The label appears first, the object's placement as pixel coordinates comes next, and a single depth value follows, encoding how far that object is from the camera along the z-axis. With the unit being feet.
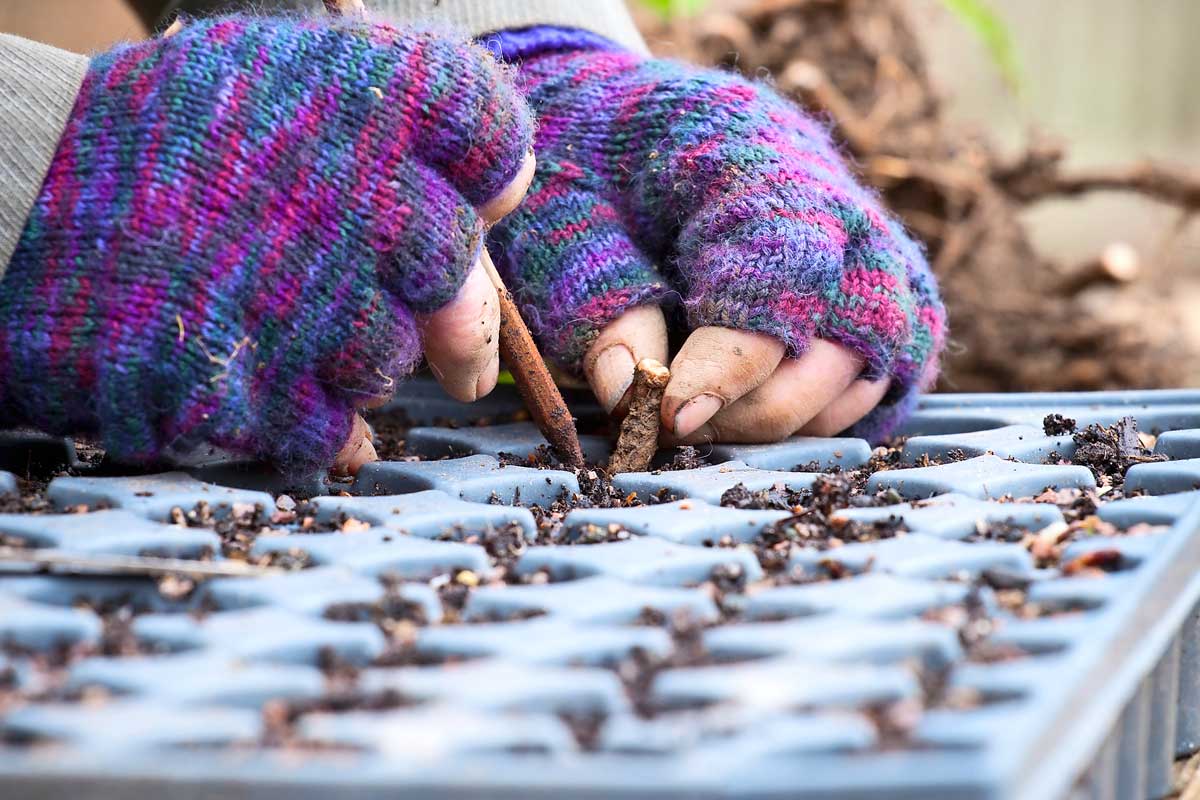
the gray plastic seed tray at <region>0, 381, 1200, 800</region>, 2.50
